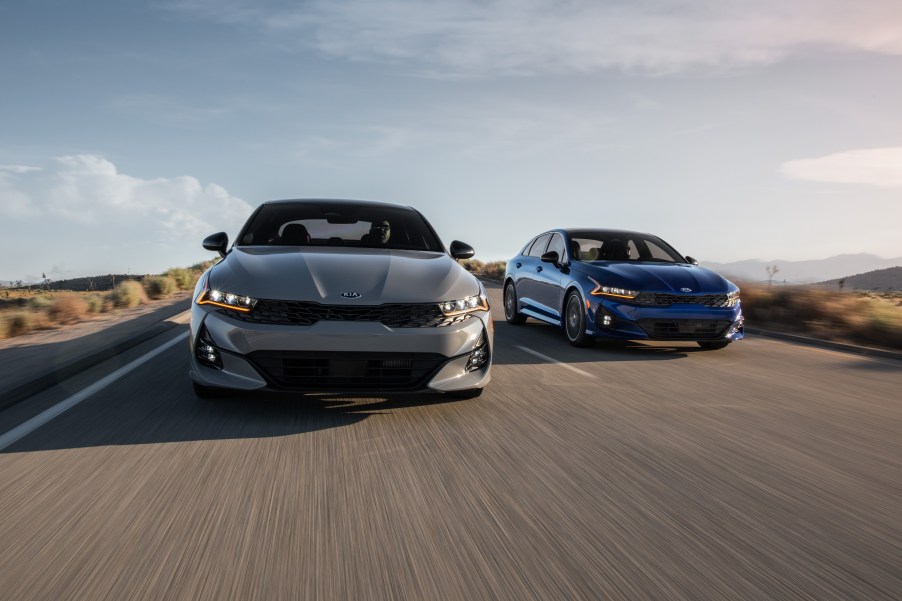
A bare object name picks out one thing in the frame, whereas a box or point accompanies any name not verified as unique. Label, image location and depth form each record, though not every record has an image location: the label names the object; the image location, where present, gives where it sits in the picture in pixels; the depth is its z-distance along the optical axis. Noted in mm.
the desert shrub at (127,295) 17828
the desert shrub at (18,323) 11387
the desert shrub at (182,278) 25891
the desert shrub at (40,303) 14236
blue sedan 9266
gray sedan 5094
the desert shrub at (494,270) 38316
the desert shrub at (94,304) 15664
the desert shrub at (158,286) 21322
